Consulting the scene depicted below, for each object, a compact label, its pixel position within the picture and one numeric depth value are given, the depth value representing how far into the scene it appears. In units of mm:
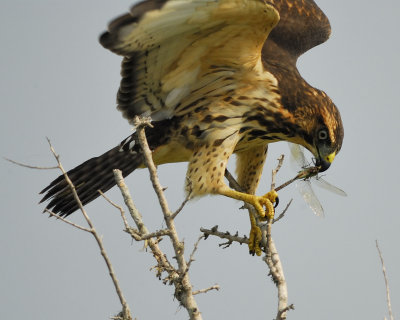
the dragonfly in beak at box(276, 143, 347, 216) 11367
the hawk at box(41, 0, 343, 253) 10836
